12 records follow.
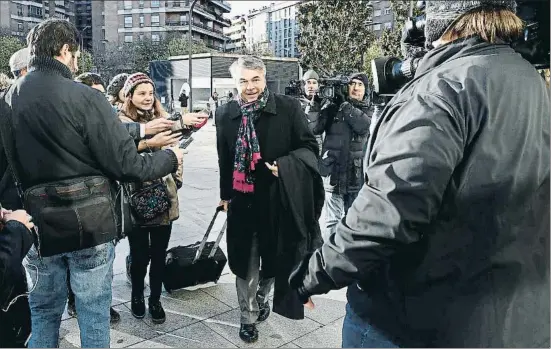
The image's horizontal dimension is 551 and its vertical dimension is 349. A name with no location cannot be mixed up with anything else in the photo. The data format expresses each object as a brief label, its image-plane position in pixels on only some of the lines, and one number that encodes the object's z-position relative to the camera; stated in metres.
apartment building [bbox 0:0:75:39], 32.06
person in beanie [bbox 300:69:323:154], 4.77
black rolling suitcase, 3.63
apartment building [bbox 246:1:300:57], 121.44
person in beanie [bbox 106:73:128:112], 3.88
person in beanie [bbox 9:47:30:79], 3.21
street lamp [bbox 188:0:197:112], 16.81
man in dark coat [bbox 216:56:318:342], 3.02
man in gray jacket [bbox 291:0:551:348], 1.22
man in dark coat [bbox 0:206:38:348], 1.72
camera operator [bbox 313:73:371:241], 4.55
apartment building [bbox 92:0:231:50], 77.12
